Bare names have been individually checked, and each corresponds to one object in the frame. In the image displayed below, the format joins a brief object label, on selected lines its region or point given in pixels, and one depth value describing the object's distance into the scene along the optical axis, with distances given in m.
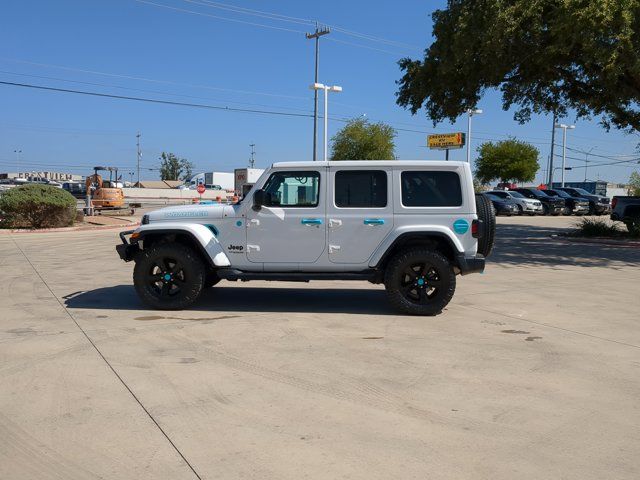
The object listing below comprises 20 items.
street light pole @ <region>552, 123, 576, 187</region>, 57.58
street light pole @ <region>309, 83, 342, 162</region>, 34.91
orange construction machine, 32.25
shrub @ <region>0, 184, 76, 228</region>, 20.44
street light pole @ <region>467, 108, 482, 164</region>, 42.50
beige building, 122.69
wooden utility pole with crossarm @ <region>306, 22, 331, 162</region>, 36.03
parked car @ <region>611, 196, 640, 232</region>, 20.77
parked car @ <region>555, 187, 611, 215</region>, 37.56
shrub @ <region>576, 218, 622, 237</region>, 20.66
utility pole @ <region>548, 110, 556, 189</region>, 55.69
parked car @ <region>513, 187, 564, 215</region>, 36.59
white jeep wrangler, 7.45
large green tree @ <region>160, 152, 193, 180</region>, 127.12
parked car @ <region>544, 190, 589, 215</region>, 37.22
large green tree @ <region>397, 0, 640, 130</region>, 14.94
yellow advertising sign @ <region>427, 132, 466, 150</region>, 51.31
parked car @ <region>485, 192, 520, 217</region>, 35.41
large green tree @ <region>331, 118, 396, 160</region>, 50.56
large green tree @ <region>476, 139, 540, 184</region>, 63.28
